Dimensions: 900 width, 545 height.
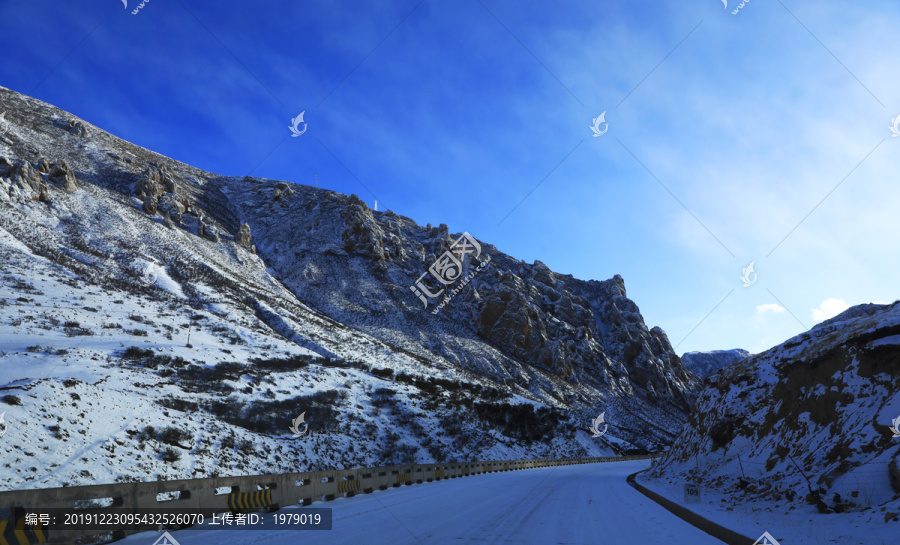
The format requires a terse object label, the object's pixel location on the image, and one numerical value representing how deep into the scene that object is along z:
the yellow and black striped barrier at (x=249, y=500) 11.05
